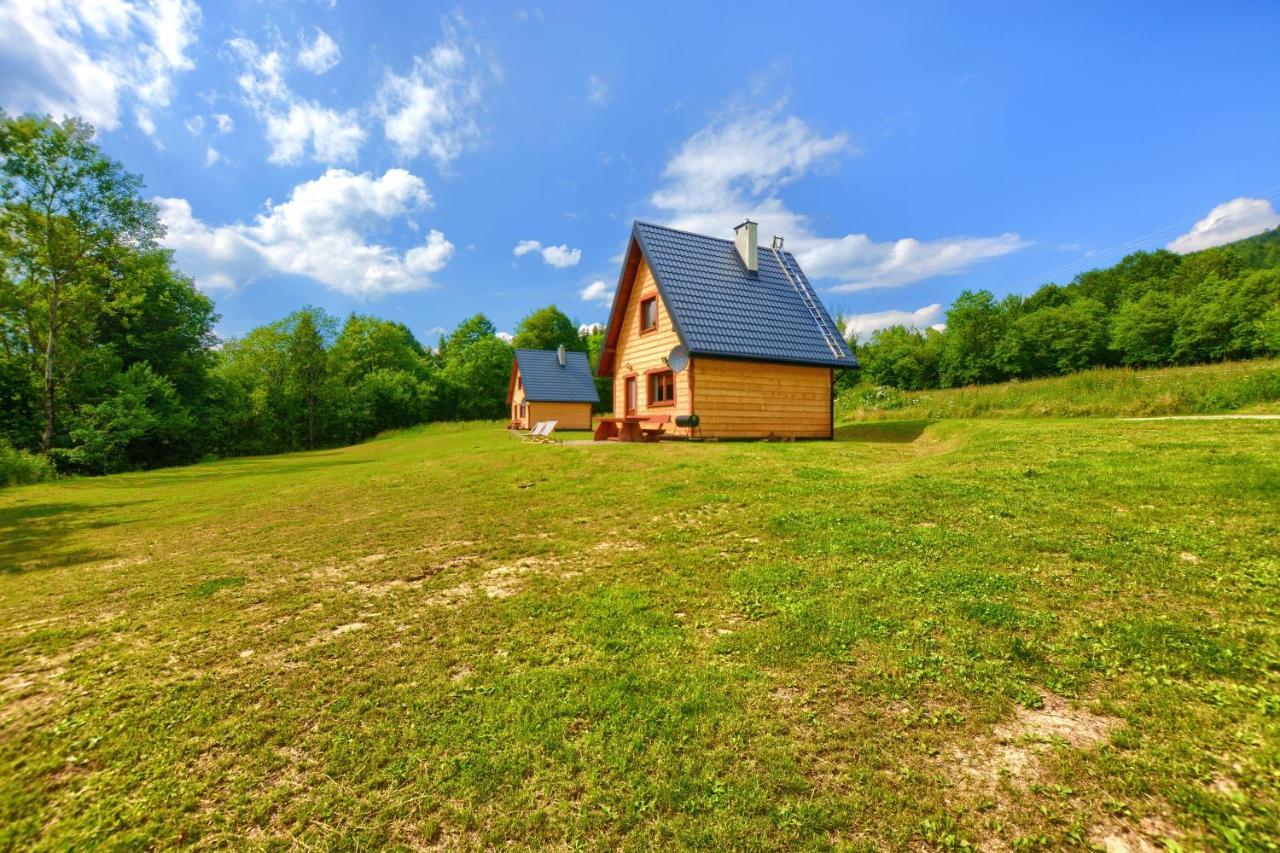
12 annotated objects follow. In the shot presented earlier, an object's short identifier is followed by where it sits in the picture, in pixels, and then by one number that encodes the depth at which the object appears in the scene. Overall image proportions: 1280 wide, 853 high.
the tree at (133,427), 20.52
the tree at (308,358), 42.00
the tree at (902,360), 60.74
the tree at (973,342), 59.41
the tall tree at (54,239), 19.84
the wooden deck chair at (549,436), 18.24
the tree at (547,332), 61.91
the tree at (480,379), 53.22
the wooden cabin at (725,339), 15.38
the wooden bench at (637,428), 15.75
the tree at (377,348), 56.69
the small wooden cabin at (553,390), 36.34
